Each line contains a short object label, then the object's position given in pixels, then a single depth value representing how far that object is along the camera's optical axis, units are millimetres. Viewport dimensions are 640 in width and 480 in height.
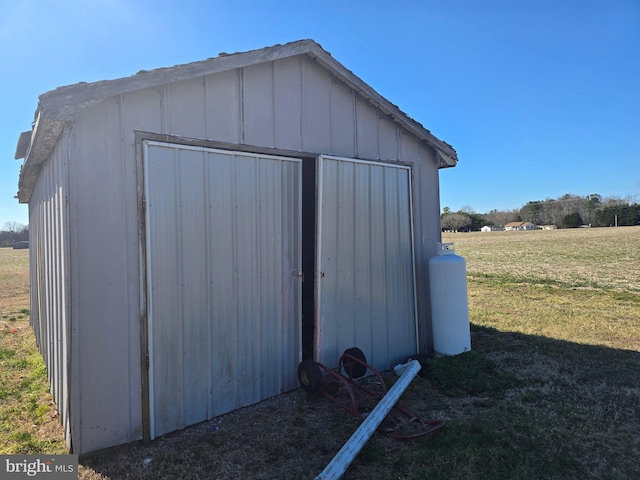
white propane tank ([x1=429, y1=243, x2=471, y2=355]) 5086
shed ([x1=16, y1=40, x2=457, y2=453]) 3137
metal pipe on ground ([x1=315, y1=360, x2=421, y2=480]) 2641
